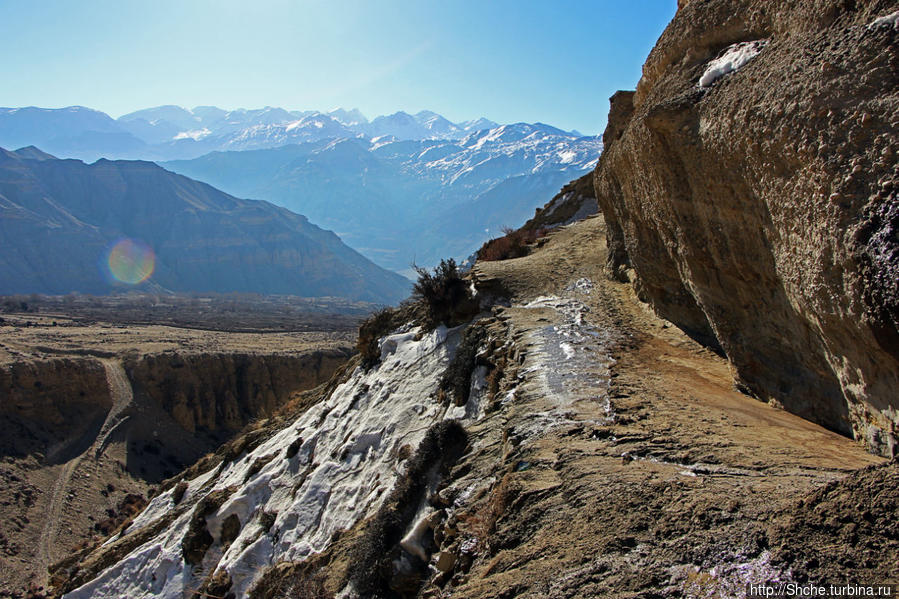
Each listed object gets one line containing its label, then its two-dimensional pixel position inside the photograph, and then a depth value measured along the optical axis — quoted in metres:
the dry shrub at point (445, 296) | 12.19
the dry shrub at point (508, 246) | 18.06
